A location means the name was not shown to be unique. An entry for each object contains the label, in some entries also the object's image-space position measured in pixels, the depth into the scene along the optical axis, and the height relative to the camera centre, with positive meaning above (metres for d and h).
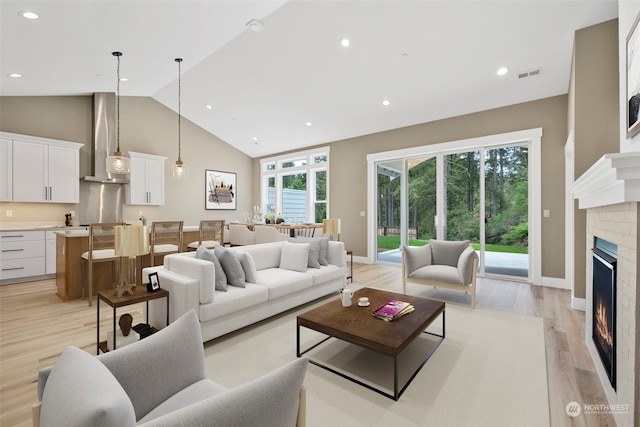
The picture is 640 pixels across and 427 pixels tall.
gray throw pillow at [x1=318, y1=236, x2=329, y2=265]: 4.16 -0.50
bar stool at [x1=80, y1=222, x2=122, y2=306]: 3.82 -0.48
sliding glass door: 5.04 +0.21
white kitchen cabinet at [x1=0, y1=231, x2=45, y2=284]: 4.64 -0.65
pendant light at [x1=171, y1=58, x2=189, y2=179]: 4.72 +0.74
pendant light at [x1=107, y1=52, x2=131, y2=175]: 4.18 +0.74
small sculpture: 2.41 -0.89
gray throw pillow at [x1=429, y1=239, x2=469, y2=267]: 4.21 -0.53
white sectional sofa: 2.62 -0.76
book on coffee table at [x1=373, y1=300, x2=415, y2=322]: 2.40 -0.81
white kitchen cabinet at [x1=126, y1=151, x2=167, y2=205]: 6.37 +0.78
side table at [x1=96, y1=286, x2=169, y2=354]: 2.32 -0.68
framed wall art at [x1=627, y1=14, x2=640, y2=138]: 2.13 +1.01
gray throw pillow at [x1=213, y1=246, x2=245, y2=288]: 3.07 -0.55
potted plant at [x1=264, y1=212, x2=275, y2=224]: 7.18 -0.10
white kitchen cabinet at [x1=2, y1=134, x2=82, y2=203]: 4.98 +0.80
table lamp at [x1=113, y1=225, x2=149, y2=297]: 2.50 -0.25
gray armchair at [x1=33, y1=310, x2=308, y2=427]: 0.76 -0.55
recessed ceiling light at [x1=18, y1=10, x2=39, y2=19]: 2.87 +1.98
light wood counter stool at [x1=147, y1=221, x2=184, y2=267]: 4.56 -0.38
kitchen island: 3.95 -0.75
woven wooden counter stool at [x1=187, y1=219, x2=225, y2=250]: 5.06 -0.35
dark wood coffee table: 2.00 -0.85
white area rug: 1.82 -1.21
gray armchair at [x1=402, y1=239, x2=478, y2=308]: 3.69 -0.71
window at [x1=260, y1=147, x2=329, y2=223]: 7.91 +0.84
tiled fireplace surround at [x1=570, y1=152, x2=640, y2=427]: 1.47 -0.26
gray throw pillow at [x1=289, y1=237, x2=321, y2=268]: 4.02 -0.52
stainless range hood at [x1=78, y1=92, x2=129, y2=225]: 5.91 +0.84
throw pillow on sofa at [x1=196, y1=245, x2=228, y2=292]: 2.93 -0.52
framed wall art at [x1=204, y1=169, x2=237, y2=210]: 8.26 +0.74
